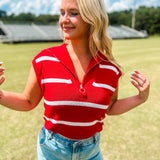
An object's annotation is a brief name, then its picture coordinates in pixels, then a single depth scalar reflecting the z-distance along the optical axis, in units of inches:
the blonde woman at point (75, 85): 55.6
